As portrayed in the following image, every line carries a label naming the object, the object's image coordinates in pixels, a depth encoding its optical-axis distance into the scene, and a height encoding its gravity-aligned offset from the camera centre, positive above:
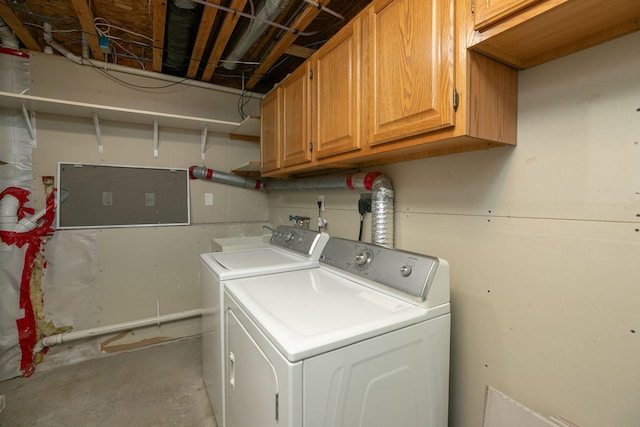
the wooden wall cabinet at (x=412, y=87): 0.90 +0.45
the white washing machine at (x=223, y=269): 1.45 -0.35
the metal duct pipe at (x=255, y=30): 1.60 +1.17
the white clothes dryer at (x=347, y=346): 0.79 -0.45
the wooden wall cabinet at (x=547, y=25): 0.72 +0.52
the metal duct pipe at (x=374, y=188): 1.50 +0.10
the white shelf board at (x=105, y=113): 1.95 +0.72
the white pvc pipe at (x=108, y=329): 2.23 -1.07
